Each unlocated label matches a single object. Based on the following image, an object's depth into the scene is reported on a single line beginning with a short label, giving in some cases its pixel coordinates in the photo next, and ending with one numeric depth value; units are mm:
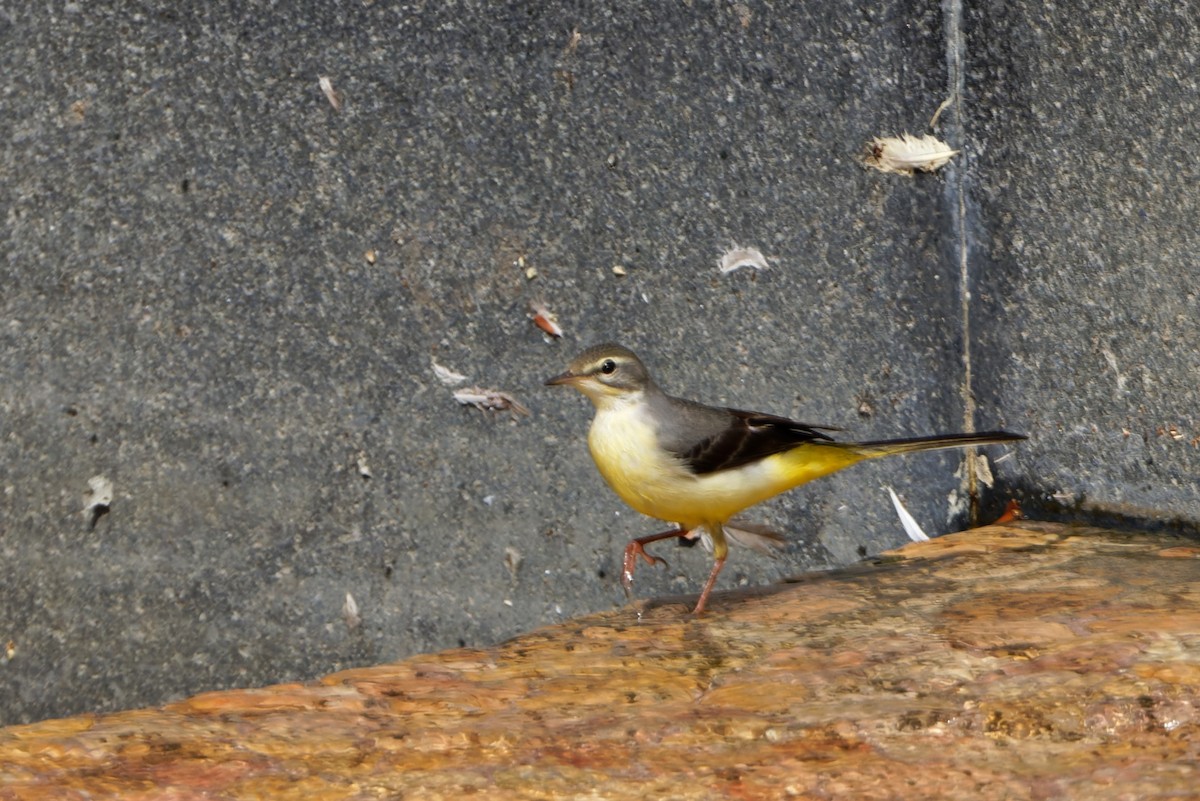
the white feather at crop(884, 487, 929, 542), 13227
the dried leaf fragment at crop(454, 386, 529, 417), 12656
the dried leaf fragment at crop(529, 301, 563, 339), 12898
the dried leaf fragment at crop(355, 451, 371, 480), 12312
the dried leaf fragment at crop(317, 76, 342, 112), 12469
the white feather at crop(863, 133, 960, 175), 13852
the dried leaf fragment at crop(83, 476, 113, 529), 11594
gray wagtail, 11008
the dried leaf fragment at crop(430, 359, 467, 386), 12656
